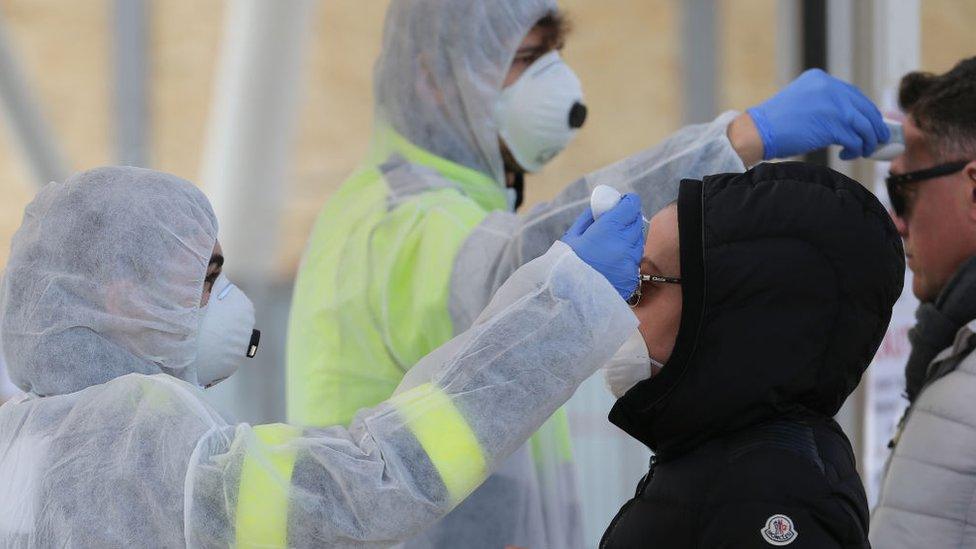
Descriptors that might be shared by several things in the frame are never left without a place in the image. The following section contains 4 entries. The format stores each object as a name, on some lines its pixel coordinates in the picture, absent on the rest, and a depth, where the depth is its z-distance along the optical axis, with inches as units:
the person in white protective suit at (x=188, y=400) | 297.0
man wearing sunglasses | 308.9
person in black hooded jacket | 300.8
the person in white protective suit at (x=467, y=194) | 314.8
